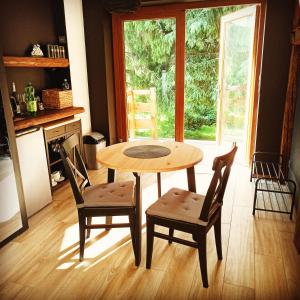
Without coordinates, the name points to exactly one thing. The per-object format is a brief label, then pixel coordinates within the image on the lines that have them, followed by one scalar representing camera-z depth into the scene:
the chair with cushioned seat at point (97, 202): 1.92
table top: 1.87
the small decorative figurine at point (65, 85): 3.54
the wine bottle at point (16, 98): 2.86
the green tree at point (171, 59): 4.05
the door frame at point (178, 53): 3.38
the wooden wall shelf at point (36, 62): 2.68
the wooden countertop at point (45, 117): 2.57
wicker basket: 3.29
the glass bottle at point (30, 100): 2.93
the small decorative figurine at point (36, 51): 3.11
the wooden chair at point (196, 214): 1.65
